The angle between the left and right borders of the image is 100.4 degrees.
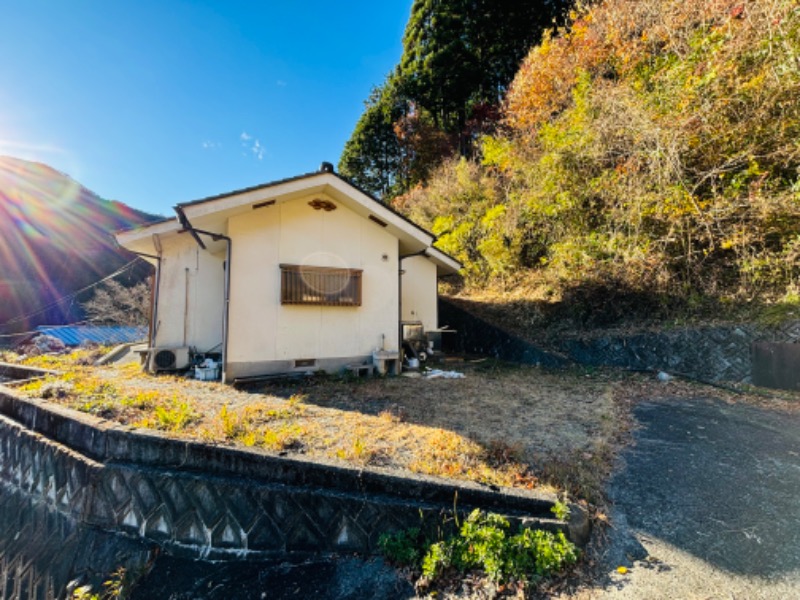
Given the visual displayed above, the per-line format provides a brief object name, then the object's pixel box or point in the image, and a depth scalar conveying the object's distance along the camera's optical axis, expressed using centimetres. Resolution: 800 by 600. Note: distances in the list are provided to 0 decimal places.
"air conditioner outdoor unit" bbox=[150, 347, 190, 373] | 687
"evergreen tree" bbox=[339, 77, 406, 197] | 1956
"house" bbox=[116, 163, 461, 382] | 574
